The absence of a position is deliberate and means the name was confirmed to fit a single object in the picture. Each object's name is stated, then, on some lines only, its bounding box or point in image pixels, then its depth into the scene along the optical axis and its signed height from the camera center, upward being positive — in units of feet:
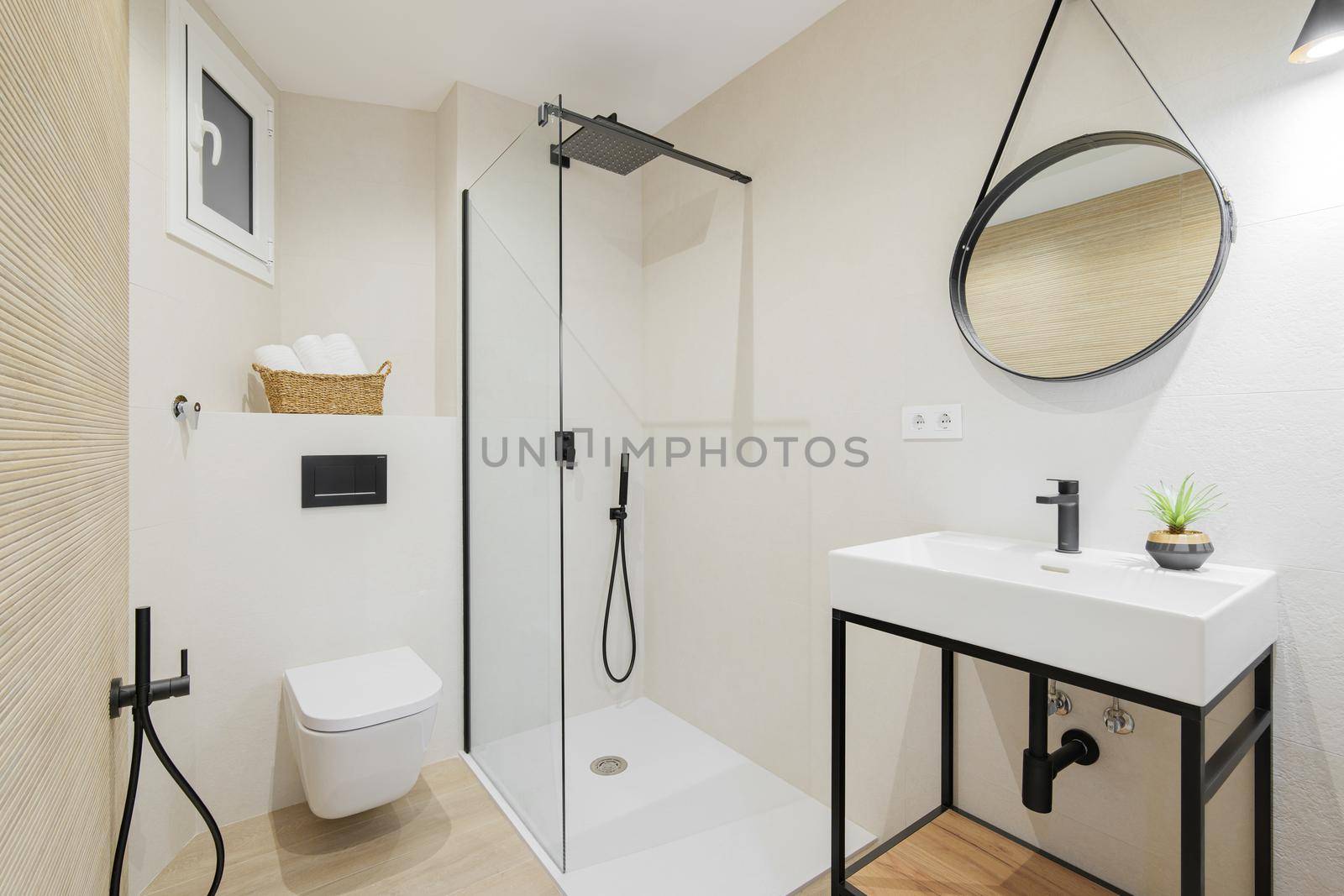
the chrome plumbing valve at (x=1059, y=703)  4.72 -1.91
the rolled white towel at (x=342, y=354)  7.15 +1.09
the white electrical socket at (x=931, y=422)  5.45 +0.25
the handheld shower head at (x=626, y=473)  8.74 -0.33
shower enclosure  5.84 -0.84
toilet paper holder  5.83 +0.36
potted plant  3.87 -0.48
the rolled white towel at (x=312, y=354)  7.00 +1.05
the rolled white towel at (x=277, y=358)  6.73 +0.98
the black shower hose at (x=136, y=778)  3.10 -1.70
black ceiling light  3.15 +2.15
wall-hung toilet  5.37 -2.52
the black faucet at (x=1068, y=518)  4.48 -0.49
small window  5.85 +3.07
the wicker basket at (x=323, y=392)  6.71 +0.62
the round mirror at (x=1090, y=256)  4.20 +1.43
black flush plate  6.77 -0.35
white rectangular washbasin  3.07 -0.91
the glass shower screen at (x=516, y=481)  5.73 -0.34
